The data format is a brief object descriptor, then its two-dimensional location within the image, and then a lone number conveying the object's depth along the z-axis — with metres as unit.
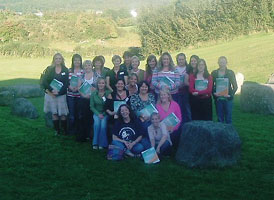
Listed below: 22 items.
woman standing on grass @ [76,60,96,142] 8.55
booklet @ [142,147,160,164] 7.09
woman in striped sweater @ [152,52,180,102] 8.05
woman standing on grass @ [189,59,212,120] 8.20
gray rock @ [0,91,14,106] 13.80
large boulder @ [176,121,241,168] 6.75
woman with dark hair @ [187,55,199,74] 8.29
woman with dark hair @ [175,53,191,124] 8.36
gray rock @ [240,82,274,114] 11.44
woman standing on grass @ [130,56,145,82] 8.47
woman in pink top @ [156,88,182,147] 7.49
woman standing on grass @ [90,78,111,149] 8.11
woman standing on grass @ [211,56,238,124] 8.43
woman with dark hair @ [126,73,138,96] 7.95
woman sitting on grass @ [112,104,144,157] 7.40
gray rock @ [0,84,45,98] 15.79
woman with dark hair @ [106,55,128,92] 8.59
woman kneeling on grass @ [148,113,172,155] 7.25
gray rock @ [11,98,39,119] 11.70
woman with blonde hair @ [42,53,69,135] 8.86
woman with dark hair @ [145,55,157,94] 8.27
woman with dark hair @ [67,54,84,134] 8.73
